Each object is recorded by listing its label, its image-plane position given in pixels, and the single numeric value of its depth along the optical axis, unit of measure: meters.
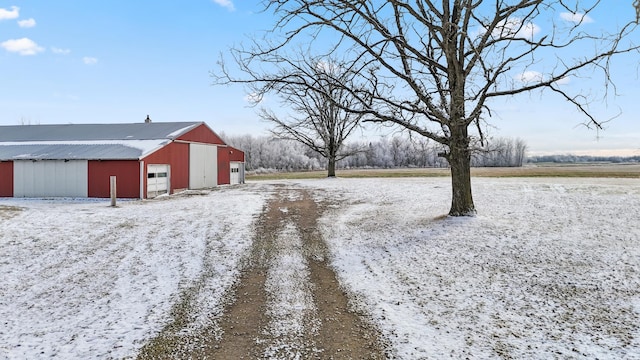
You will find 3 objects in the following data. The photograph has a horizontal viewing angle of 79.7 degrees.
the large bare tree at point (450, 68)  11.54
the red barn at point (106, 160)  20.89
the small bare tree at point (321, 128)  37.03
